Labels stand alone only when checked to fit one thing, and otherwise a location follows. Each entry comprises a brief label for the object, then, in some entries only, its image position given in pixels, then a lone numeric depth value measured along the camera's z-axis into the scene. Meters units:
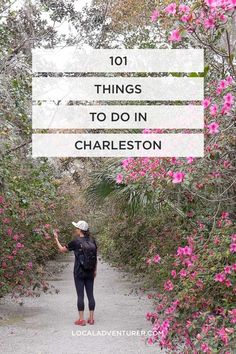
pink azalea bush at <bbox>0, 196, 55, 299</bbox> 9.38
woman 8.36
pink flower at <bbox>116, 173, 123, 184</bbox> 6.04
